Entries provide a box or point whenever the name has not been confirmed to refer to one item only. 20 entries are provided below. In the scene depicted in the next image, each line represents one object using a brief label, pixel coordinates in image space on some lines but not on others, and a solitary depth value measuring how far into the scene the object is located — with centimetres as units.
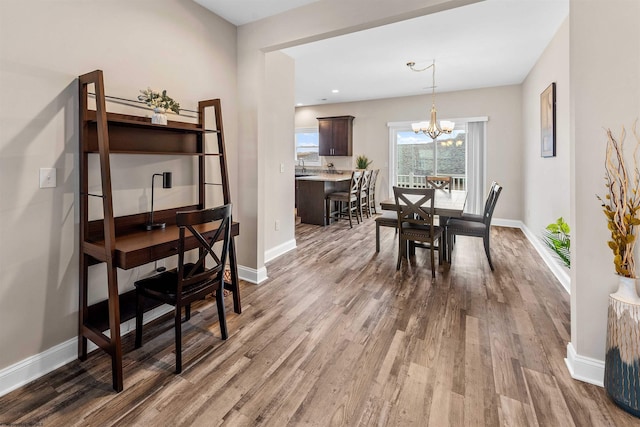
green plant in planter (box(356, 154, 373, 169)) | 741
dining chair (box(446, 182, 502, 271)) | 365
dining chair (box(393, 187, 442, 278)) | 346
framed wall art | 363
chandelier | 474
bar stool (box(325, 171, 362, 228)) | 606
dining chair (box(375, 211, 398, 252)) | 404
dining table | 351
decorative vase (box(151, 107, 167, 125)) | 223
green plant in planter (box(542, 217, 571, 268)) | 233
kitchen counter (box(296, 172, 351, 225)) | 618
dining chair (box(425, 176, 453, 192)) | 562
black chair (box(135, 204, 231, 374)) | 190
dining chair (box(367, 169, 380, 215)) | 718
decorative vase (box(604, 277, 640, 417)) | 151
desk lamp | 241
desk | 180
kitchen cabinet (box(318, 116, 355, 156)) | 752
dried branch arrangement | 158
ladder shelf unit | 178
